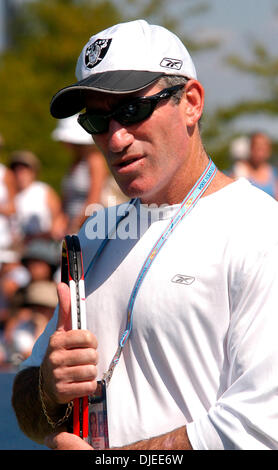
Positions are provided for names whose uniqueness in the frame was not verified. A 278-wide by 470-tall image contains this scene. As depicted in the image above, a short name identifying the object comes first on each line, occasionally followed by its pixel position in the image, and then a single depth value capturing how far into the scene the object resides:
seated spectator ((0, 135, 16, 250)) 15.55
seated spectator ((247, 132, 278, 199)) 14.89
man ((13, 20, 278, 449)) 3.82
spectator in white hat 12.81
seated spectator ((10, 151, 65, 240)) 15.79
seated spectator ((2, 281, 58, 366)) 12.14
